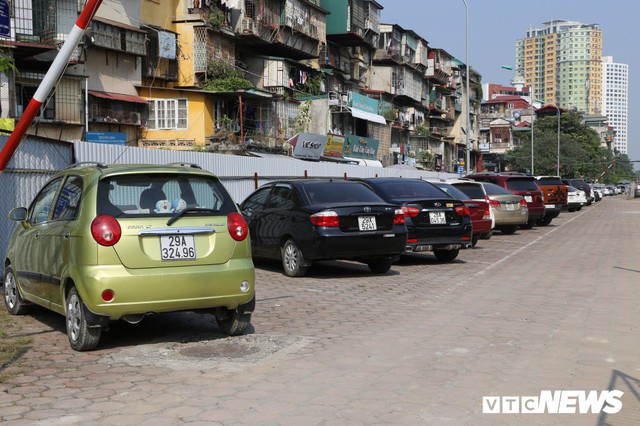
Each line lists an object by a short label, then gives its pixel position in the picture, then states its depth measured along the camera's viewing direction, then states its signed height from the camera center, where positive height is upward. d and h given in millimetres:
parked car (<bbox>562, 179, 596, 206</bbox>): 51053 -797
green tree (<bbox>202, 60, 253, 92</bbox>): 34281 +4493
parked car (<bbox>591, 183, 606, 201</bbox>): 64894 -1791
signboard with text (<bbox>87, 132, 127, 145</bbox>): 25656 +1381
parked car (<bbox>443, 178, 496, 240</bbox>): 19359 -399
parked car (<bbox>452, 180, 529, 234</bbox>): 22484 -981
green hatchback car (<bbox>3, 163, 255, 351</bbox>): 6484 -672
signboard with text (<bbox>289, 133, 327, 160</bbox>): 39719 +1701
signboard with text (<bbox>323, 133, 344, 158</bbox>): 44781 +1834
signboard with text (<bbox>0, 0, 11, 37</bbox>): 20734 +4478
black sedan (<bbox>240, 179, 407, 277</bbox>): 11867 -823
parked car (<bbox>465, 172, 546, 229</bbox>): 25031 -410
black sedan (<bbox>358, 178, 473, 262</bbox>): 14000 -822
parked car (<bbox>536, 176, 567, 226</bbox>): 28750 -812
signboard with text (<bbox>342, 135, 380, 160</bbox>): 48469 +1926
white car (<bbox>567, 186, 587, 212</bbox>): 41906 -1312
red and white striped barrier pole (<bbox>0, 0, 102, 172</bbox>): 6707 +977
